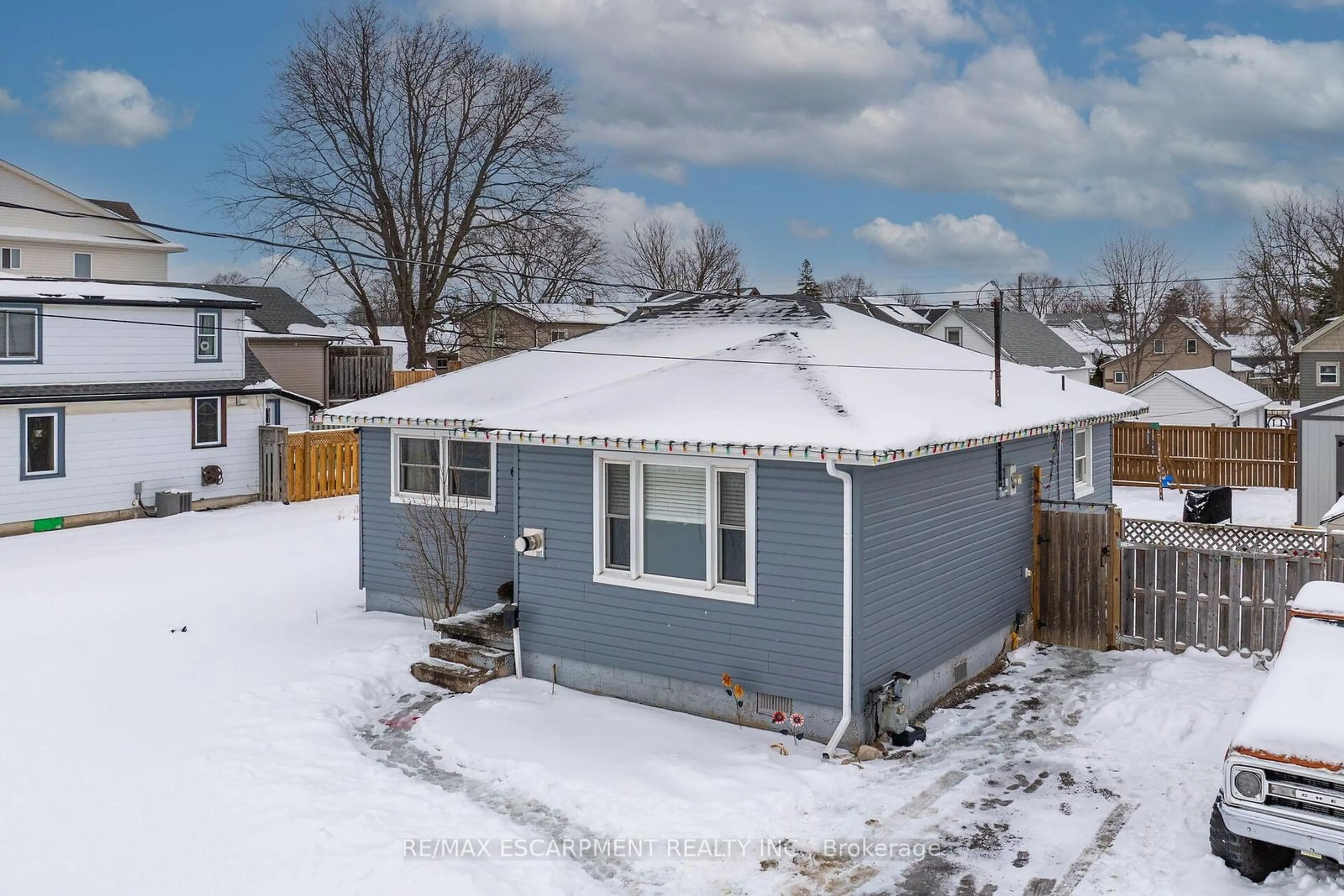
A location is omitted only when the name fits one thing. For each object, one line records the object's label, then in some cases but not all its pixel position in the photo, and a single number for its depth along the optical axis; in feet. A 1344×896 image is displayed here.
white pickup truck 17.31
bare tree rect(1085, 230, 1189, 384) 139.95
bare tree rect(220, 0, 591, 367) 96.32
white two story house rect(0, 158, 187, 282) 94.43
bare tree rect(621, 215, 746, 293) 158.92
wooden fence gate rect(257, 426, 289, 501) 73.36
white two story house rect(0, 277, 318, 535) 60.08
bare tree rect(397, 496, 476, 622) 36.96
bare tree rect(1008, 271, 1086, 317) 230.68
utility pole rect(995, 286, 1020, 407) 34.60
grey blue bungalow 26.99
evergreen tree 229.86
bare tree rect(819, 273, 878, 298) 259.19
